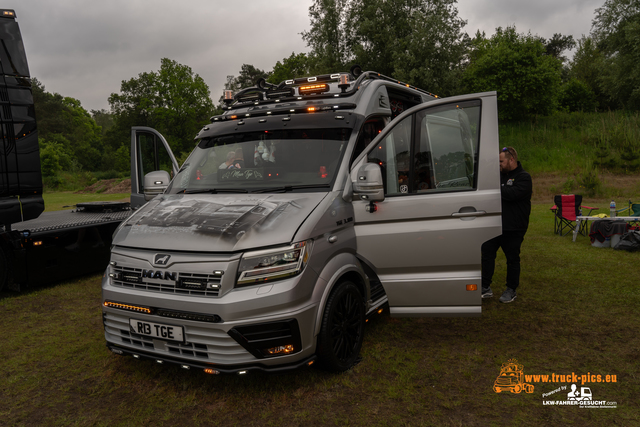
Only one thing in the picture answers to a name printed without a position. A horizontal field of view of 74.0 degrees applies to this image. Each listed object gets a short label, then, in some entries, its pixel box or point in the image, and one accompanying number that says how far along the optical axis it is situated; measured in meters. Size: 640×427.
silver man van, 3.02
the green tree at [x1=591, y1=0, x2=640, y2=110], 27.15
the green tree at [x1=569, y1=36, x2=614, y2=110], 36.53
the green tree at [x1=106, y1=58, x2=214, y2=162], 48.62
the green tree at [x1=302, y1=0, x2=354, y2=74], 32.09
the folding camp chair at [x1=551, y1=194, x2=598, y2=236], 9.88
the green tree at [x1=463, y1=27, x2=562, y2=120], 27.88
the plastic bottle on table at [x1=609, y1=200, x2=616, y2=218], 9.03
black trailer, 5.72
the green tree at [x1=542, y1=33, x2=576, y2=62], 55.97
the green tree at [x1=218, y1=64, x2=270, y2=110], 65.19
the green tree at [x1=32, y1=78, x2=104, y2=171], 57.44
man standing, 5.15
